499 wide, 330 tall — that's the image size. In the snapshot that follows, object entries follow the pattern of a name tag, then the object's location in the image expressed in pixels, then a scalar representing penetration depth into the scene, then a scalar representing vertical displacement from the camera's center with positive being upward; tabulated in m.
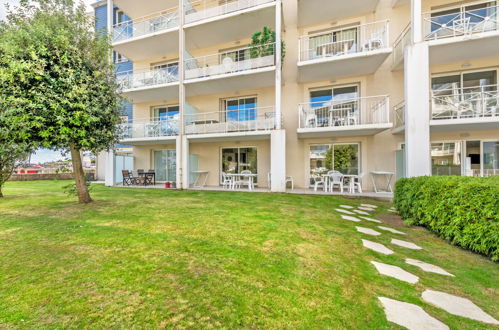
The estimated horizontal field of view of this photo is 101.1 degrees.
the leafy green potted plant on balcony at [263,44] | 9.07 +5.55
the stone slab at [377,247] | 3.16 -1.28
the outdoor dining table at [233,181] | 9.76 -0.68
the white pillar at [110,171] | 11.62 -0.16
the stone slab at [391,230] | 4.16 -1.31
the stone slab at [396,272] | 2.38 -1.29
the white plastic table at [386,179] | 9.14 -0.58
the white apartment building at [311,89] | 7.40 +3.86
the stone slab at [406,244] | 3.43 -1.33
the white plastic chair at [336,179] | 8.89 -0.52
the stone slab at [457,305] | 1.80 -1.31
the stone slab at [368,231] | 3.94 -1.26
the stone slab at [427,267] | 2.62 -1.33
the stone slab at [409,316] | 1.65 -1.27
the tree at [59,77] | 4.28 +2.06
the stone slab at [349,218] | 4.80 -1.21
